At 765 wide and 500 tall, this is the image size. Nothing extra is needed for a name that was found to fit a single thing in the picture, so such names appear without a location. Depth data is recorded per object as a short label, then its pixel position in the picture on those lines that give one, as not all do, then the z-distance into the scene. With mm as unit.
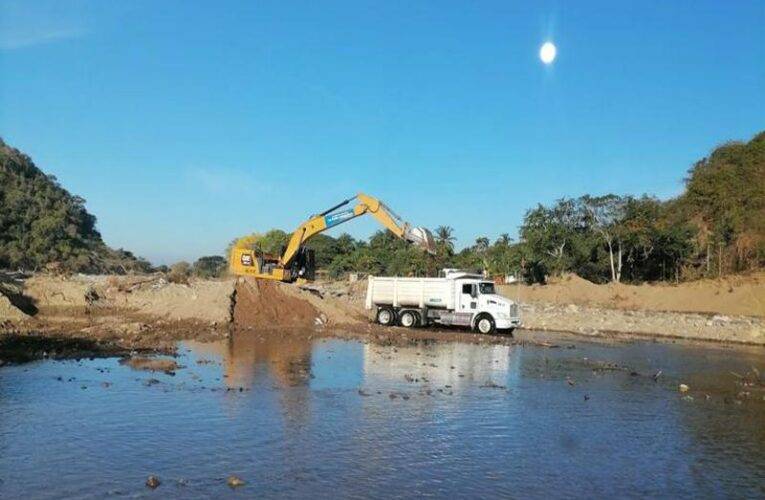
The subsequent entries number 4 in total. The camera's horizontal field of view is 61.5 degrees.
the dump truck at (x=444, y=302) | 29406
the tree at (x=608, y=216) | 56094
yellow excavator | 32438
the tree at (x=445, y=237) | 80625
